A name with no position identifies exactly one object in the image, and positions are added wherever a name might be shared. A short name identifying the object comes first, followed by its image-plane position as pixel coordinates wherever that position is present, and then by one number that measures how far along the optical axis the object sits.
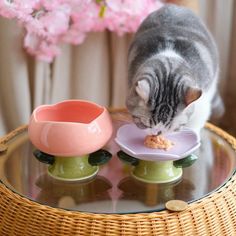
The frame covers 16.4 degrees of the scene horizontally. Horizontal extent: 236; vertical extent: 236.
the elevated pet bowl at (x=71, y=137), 1.29
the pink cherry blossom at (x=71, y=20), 1.57
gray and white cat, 1.35
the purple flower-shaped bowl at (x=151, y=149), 1.33
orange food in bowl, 1.36
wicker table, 1.23
